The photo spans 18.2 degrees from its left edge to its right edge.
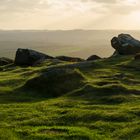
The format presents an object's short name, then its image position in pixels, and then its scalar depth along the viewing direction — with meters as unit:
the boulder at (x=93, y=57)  100.99
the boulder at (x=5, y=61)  111.56
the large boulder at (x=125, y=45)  94.31
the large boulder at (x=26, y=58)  98.75
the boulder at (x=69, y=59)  105.62
